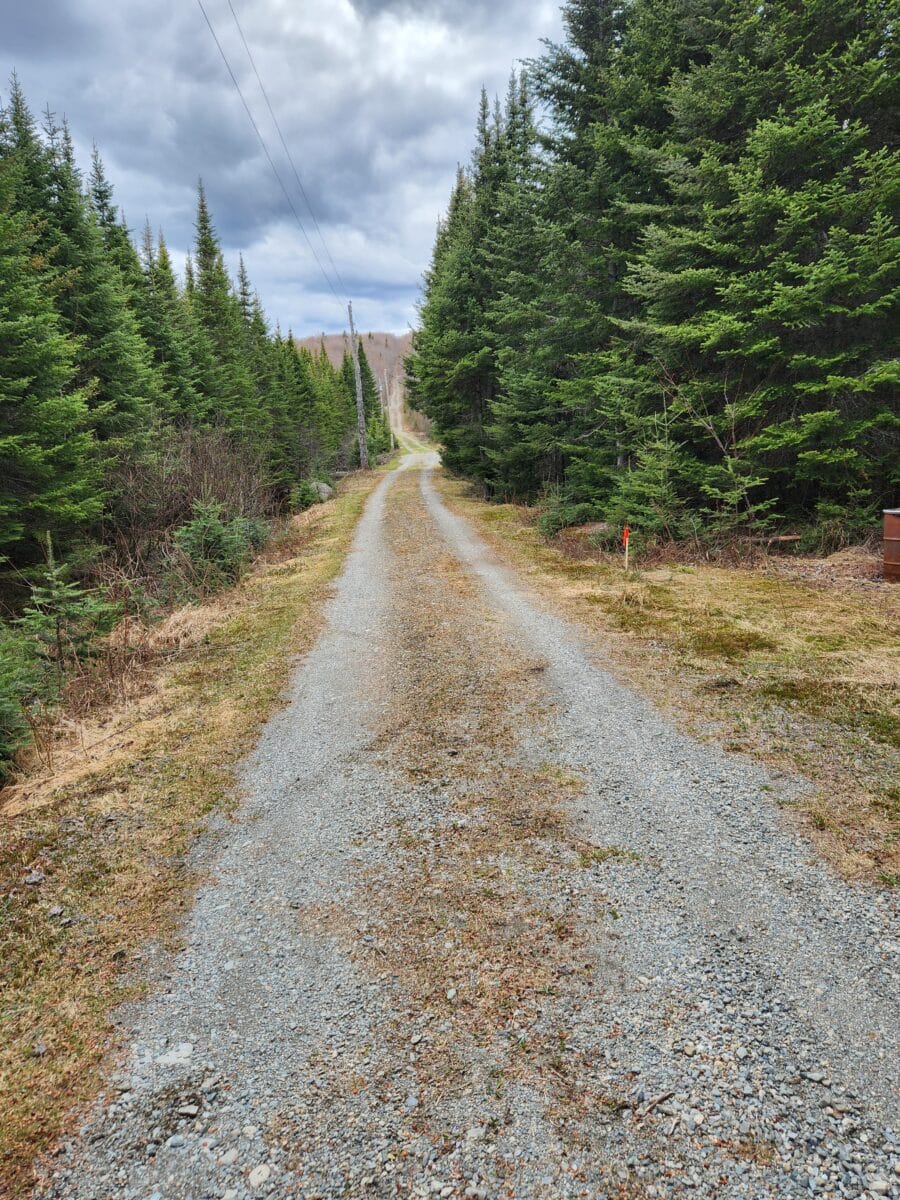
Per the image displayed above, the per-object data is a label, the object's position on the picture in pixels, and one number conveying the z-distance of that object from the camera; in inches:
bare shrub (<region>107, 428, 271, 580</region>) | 482.3
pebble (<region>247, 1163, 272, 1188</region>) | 79.7
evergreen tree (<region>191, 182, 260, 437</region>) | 1080.2
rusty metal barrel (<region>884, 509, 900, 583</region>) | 317.7
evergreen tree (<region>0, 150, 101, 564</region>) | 390.6
